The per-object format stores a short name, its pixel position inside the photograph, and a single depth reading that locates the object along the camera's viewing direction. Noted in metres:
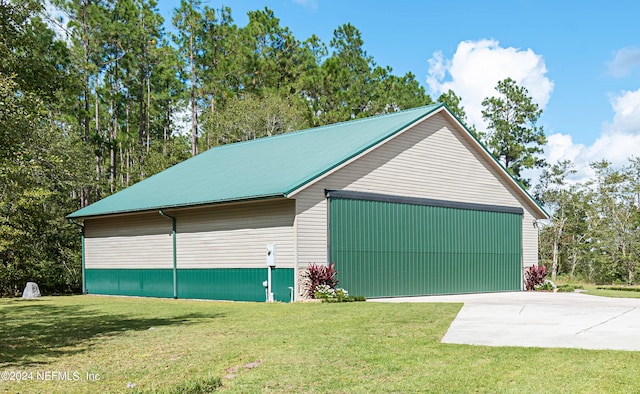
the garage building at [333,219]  20.95
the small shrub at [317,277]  20.27
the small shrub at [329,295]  19.88
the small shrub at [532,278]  27.89
